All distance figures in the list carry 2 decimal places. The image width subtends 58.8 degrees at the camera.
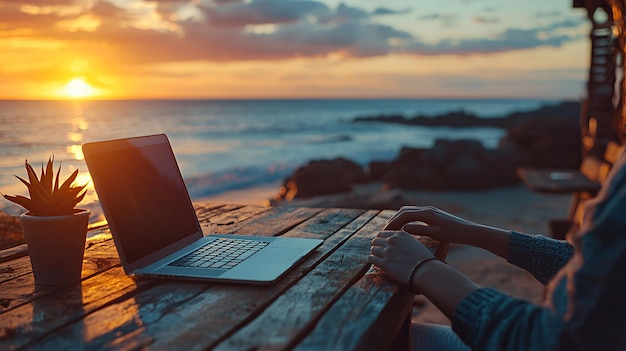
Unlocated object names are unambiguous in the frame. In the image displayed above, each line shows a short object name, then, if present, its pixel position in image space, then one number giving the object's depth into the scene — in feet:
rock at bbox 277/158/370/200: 32.37
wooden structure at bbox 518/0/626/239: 19.21
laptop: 4.87
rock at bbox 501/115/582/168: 41.34
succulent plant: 4.78
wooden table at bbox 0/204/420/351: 3.54
